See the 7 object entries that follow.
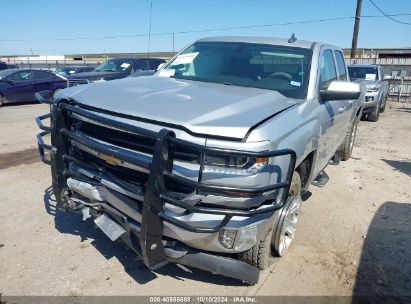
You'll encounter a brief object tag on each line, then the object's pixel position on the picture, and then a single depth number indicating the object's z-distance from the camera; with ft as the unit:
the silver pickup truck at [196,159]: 8.68
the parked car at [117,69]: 41.32
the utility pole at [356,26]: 79.05
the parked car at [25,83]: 47.57
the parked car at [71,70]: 63.85
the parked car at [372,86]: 39.81
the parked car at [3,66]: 81.53
